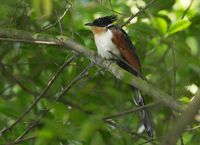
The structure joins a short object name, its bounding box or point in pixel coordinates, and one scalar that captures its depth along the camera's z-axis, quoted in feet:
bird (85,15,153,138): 32.83
